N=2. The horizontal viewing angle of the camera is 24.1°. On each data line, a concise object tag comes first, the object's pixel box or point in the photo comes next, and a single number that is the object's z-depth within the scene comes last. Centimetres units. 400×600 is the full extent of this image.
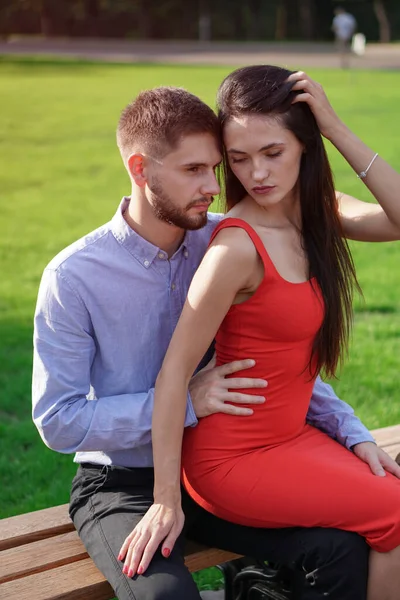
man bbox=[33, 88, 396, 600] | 258
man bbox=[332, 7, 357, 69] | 3372
